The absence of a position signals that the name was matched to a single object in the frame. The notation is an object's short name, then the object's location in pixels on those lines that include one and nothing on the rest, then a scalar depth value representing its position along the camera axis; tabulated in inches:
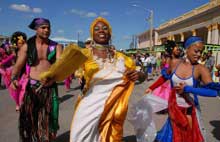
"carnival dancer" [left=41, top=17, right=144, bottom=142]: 77.3
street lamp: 733.1
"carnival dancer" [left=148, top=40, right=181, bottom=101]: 144.3
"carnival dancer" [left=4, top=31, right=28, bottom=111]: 91.4
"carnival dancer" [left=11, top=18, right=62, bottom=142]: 90.9
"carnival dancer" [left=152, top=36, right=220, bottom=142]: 88.2
